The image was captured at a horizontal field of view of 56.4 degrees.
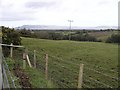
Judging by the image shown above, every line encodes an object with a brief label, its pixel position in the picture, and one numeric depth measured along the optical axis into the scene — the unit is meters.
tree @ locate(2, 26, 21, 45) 7.87
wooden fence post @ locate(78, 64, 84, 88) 2.84
